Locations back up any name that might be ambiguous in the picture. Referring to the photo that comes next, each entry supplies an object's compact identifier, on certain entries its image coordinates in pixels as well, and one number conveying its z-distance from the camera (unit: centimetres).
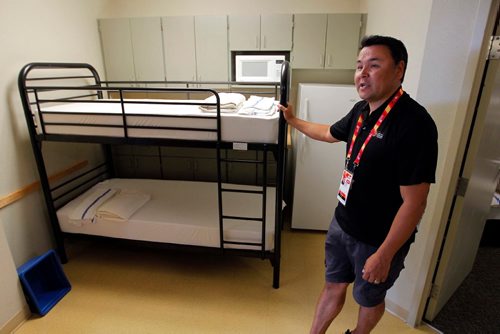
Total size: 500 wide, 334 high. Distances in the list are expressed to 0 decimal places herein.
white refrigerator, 259
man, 111
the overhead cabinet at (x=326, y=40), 274
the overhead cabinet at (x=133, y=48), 295
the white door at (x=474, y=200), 148
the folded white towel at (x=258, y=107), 194
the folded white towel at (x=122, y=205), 233
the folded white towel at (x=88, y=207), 235
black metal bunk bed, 193
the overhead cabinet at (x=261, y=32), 279
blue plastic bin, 201
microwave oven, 289
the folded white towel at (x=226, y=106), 197
